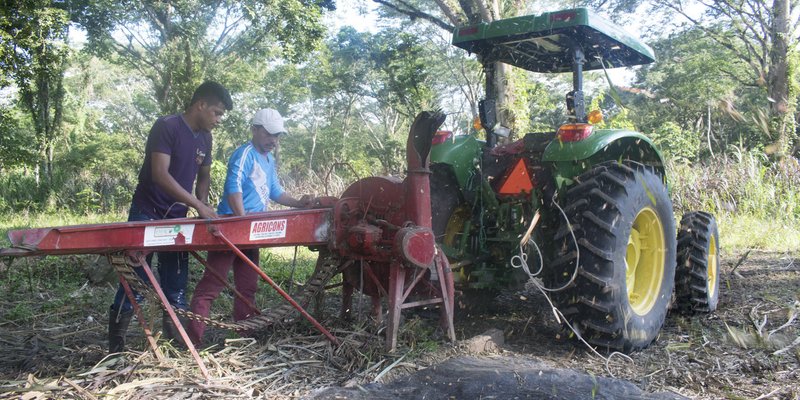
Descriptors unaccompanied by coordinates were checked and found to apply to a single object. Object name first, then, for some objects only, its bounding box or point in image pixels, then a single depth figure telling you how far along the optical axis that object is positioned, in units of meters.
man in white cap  3.80
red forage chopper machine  2.84
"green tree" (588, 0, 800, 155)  12.45
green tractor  3.39
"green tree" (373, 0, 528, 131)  10.72
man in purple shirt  3.40
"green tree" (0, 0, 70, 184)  11.93
